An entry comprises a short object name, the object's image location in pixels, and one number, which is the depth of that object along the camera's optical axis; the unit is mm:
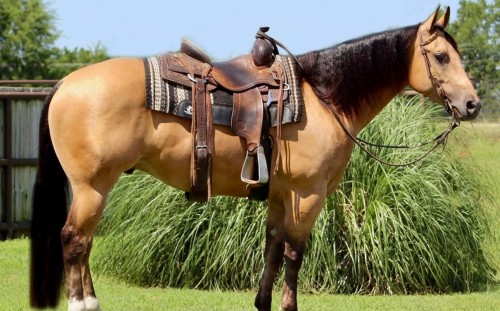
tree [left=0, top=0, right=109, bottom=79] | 66371
